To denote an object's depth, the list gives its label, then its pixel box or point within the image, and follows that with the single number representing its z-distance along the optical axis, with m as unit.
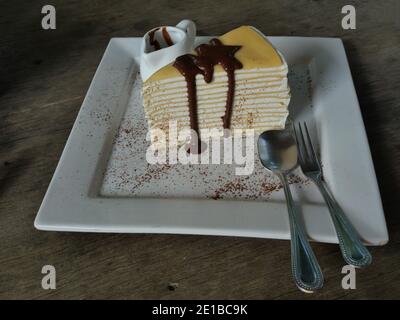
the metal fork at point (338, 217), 0.63
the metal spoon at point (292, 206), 0.62
